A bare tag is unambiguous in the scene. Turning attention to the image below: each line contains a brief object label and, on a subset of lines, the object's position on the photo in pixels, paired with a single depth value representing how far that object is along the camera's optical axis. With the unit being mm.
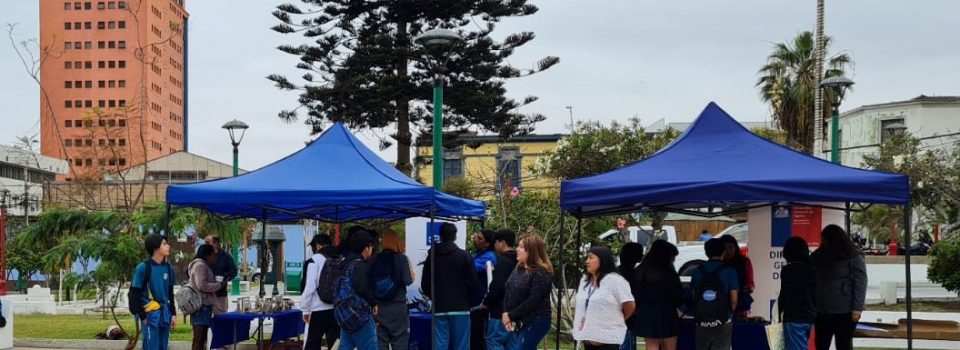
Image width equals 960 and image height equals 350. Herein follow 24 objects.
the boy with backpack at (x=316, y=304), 9266
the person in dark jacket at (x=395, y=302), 8438
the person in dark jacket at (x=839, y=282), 8094
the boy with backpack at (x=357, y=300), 8391
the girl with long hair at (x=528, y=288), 8133
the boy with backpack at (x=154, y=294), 9180
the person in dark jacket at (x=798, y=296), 7898
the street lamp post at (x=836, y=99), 13758
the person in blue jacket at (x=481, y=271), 9719
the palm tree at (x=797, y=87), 36594
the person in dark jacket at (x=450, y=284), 8953
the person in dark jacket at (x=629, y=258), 7678
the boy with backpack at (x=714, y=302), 7738
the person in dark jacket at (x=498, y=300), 9023
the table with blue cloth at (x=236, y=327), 9875
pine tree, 25641
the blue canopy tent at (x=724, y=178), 7633
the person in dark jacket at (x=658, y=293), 7633
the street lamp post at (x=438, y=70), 11008
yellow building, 51344
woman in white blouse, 7234
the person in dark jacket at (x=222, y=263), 11062
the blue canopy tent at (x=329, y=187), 9031
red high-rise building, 96625
